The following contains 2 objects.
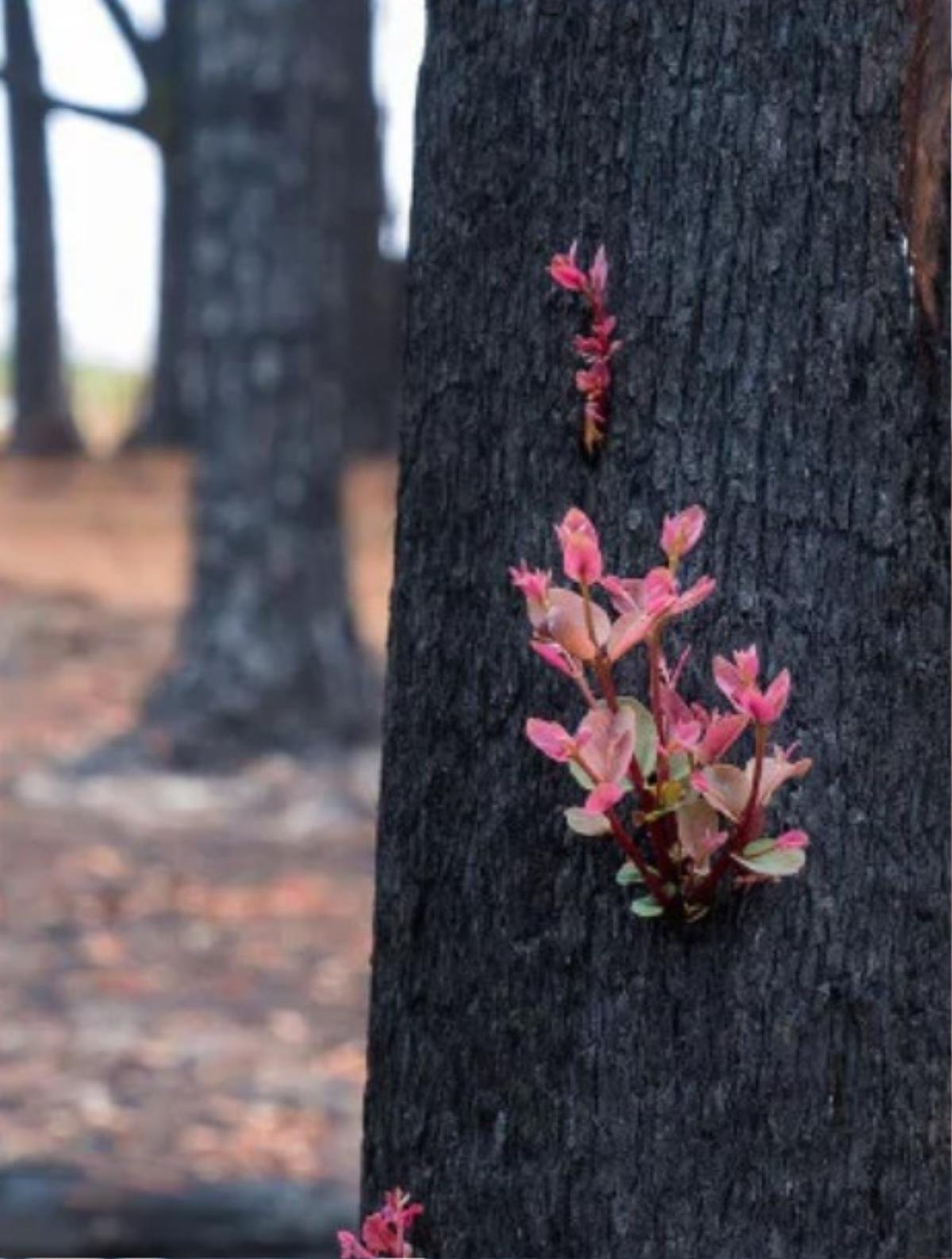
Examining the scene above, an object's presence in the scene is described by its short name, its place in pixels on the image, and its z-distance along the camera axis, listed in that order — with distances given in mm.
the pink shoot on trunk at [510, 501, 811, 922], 1971
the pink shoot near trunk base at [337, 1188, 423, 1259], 2123
